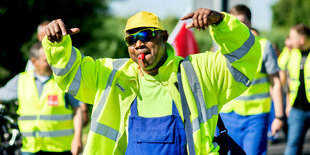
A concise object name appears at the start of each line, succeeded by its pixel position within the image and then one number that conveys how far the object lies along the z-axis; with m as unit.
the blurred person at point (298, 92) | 11.52
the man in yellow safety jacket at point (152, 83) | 5.38
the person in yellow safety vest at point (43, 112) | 9.10
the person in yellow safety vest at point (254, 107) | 8.97
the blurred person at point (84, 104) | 10.92
